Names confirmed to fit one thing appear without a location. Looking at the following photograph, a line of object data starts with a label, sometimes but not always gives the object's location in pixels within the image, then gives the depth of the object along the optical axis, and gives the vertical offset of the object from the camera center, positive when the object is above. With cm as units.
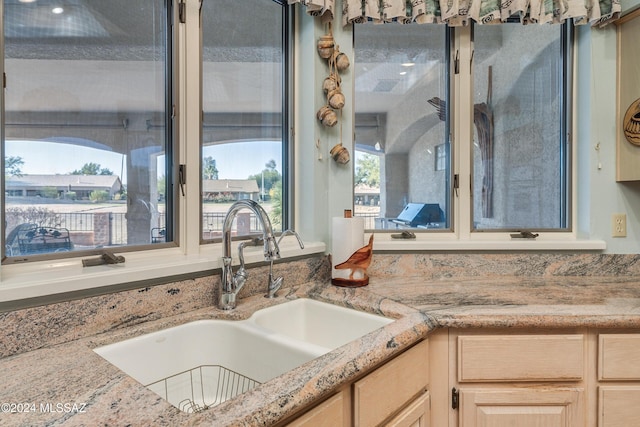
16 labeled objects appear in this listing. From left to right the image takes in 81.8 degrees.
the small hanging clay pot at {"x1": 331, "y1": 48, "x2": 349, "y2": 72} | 175 +72
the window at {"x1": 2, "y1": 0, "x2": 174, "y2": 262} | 108 +28
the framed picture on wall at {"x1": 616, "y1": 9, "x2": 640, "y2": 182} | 168 +52
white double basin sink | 98 -41
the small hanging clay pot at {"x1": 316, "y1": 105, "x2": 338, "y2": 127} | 171 +44
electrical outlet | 178 -8
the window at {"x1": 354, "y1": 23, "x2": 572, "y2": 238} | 190 +43
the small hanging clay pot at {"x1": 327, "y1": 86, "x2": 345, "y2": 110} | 171 +52
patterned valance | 168 +92
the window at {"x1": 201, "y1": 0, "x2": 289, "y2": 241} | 151 +44
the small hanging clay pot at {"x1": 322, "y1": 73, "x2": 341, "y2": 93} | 172 +60
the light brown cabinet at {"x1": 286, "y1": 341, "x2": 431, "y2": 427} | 82 -48
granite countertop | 65 -34
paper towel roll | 154 -12
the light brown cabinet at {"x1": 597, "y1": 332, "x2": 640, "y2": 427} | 117 -54
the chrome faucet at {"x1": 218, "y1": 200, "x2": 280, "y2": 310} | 120 -15
